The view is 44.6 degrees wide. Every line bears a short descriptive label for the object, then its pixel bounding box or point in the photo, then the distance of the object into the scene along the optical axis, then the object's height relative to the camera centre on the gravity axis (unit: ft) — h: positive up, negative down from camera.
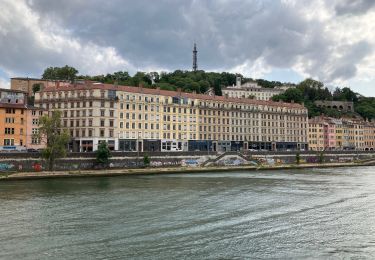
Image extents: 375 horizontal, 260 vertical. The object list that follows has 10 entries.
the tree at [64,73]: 483.92 +90.66
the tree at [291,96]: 629.92 +84.71
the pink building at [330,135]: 518.37 +24.52
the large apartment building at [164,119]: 323.57 +31.20
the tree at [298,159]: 383.90 -1.83
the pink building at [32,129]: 284.20 +18.70
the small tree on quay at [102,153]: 270.05 +3.09
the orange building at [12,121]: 273.13 +23.30
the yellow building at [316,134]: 499.92 +24.98
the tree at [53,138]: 244.83 +11.12
